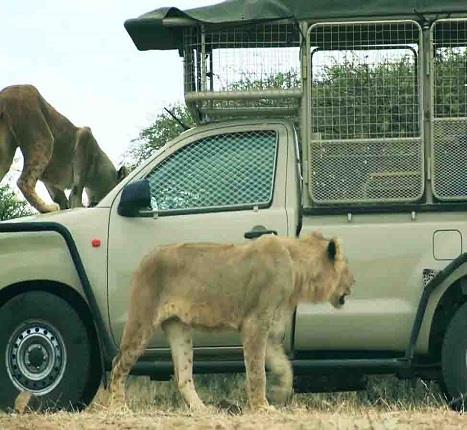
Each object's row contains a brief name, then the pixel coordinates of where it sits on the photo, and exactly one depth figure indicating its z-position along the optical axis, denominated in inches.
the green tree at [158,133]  1744.6
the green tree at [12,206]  1944.8
